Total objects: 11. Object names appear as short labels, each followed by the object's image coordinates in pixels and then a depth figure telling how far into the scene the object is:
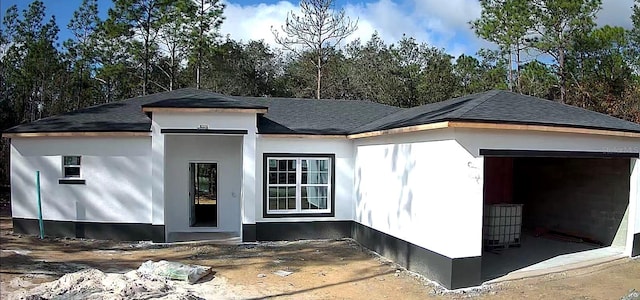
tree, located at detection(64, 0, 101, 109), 26.59
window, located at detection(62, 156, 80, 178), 11.52
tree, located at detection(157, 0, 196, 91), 25.23
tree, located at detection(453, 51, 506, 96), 23.38
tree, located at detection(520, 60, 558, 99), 21.26
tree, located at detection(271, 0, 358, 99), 25.47
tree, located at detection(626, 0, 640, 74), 19.61
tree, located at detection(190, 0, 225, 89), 25.52
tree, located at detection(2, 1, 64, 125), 23.75
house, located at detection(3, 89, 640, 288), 8.08
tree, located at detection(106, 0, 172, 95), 25.16
